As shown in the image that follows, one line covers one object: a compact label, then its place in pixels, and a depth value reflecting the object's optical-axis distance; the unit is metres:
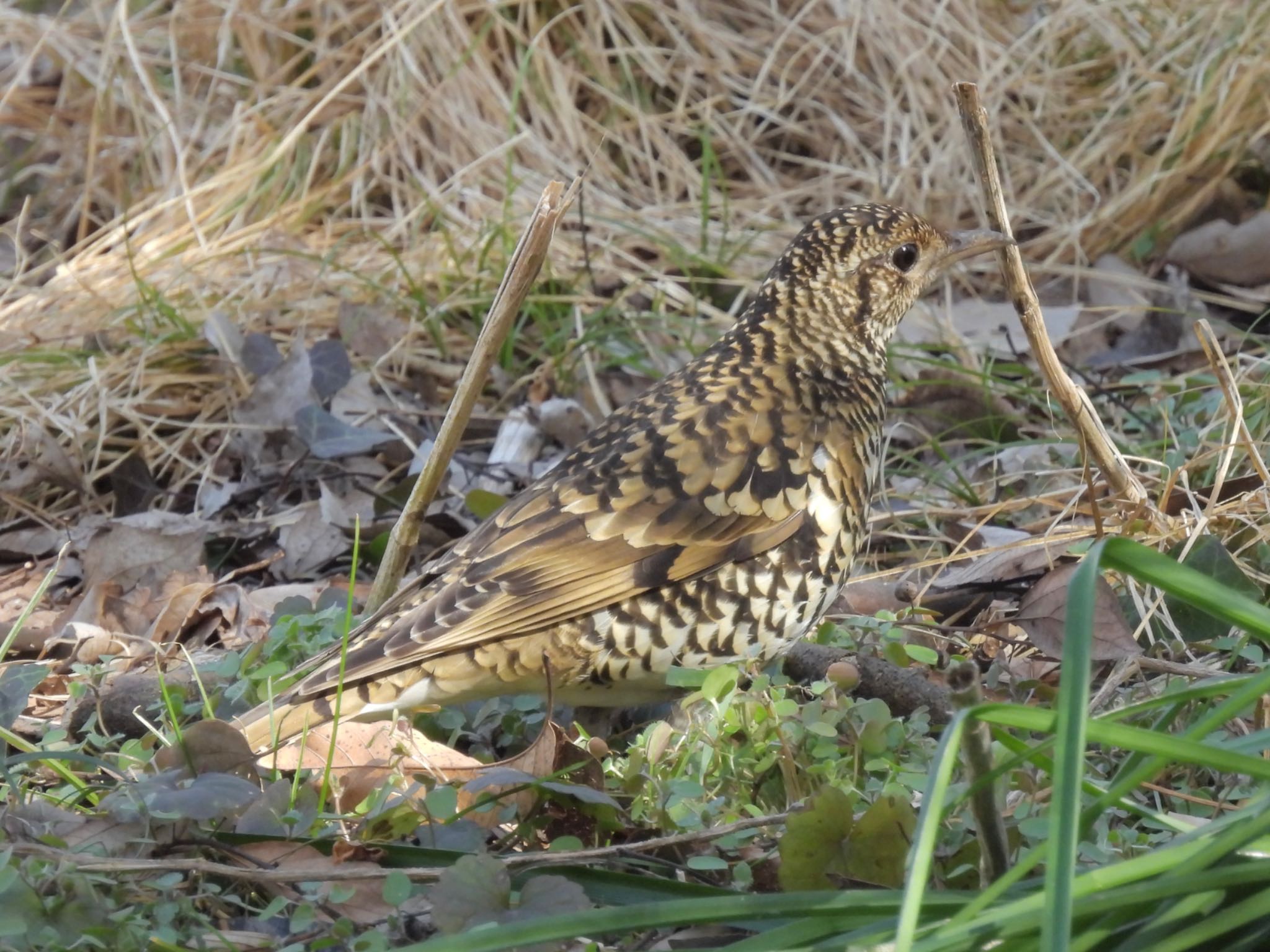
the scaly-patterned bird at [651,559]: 6.22
